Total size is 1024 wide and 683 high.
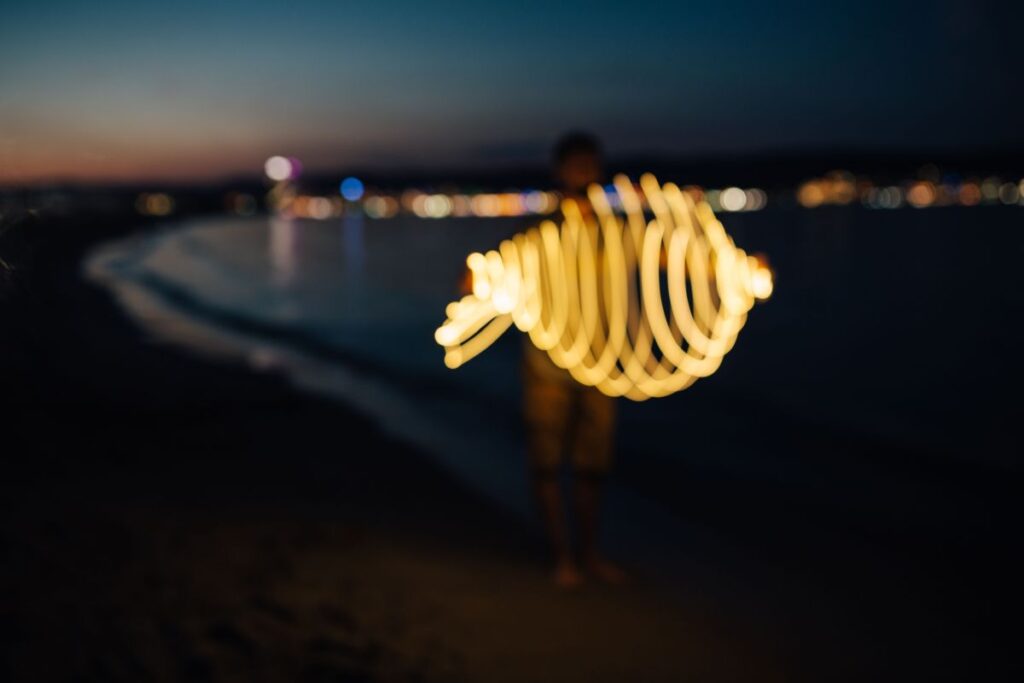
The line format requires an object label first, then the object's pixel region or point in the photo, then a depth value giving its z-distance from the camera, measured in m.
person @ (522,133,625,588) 3.90
